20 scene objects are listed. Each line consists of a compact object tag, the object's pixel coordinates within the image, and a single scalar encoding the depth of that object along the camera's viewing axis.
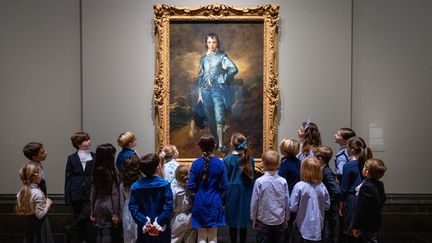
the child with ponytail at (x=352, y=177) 6.92
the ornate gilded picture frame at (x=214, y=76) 9.19
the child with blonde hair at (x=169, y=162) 7.44
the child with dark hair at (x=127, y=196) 6.58
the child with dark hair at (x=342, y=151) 7.57
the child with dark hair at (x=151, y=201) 5.77
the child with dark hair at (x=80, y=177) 7.66
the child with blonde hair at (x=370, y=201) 6.11
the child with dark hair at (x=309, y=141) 7.64
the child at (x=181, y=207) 6.99
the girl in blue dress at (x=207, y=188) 6.87
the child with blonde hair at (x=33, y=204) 6.36
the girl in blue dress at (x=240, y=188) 7.34
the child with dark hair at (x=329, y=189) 7.02
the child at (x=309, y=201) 6.42
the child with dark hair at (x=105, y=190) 6.77
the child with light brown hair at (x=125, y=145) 7.81
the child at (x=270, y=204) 6.63
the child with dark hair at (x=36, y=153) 6.76
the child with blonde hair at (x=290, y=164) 7.12
